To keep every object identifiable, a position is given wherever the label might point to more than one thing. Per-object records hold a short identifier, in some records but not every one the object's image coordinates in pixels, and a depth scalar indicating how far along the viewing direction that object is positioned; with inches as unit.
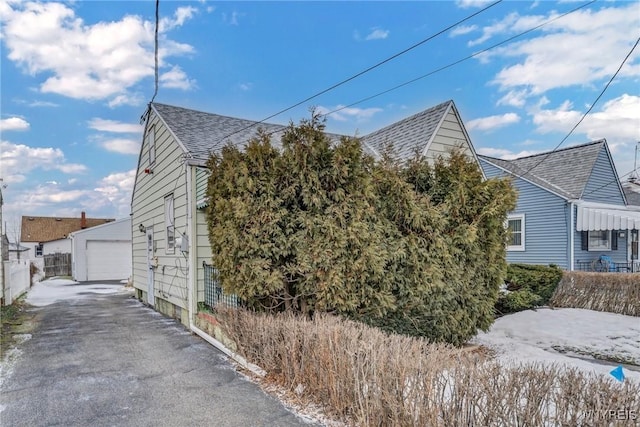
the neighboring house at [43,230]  1336.1
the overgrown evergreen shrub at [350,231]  213.5
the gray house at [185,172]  330.3
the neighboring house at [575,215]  554.9
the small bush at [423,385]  97.4
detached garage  908.0
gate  1024.2
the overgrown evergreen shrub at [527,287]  403.5
